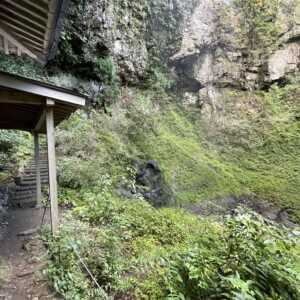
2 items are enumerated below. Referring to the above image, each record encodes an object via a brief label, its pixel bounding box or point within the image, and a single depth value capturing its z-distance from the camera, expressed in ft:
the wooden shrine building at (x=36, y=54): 12.14
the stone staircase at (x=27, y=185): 27.25
